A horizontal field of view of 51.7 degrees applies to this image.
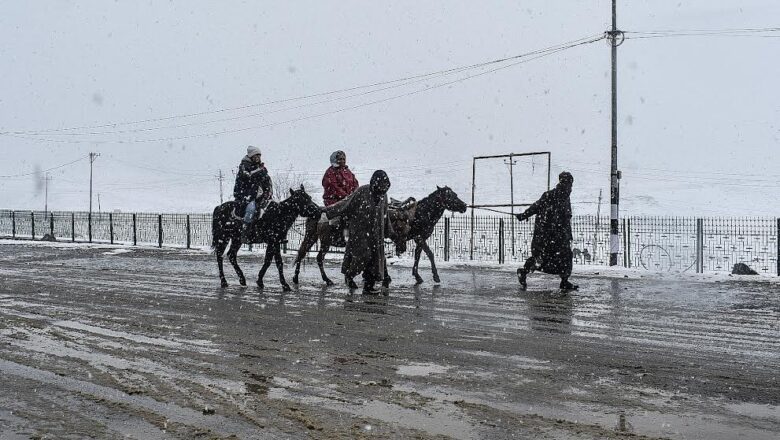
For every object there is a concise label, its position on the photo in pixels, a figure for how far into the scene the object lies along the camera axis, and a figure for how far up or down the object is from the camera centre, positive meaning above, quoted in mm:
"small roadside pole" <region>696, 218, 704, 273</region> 20578 -529
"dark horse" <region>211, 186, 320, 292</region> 14031 +83
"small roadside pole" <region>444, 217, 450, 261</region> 24934 -403
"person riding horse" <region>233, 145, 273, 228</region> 14109 +665
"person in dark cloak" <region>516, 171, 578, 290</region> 13953 -138
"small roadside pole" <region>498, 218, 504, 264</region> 23594 -441
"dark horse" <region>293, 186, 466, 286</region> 15320 +38
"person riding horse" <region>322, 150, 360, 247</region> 15577 +861
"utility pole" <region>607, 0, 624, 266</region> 22062 +953
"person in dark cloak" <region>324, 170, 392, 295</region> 13445 -69
